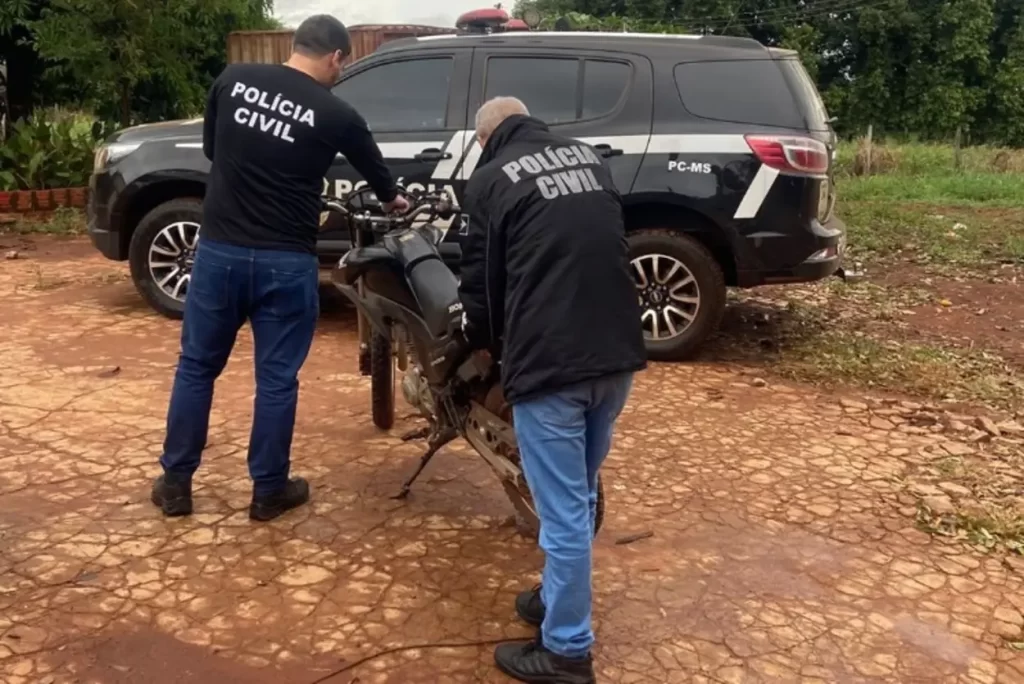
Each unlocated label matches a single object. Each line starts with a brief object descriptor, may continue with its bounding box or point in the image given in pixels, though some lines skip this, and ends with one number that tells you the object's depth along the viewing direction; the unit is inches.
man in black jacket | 114.0
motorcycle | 147.6
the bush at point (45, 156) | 450.9
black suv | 246.4
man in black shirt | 152.9
